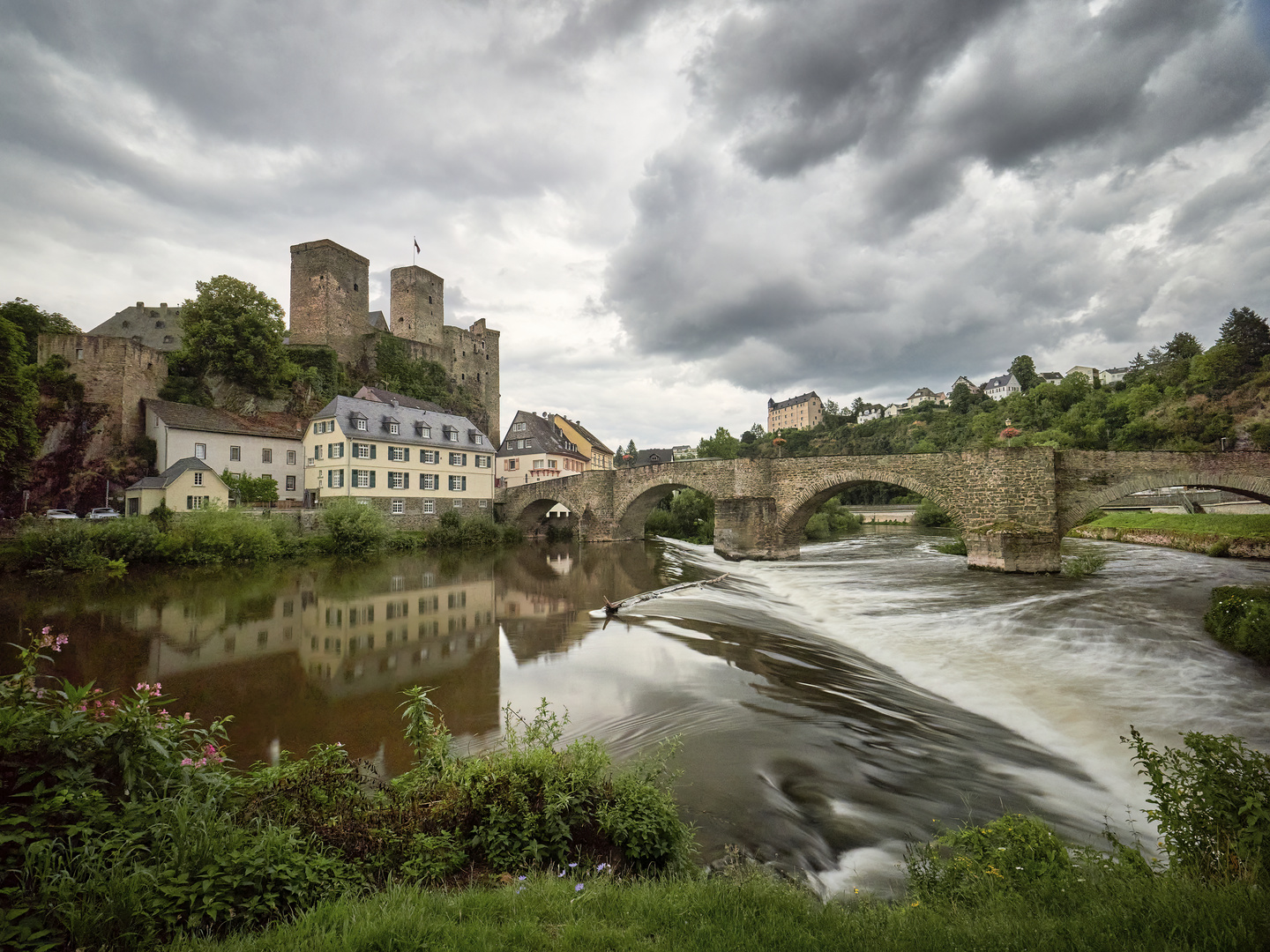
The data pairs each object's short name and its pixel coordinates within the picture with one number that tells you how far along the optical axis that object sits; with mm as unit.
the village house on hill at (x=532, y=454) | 46844
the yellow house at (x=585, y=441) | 62969
